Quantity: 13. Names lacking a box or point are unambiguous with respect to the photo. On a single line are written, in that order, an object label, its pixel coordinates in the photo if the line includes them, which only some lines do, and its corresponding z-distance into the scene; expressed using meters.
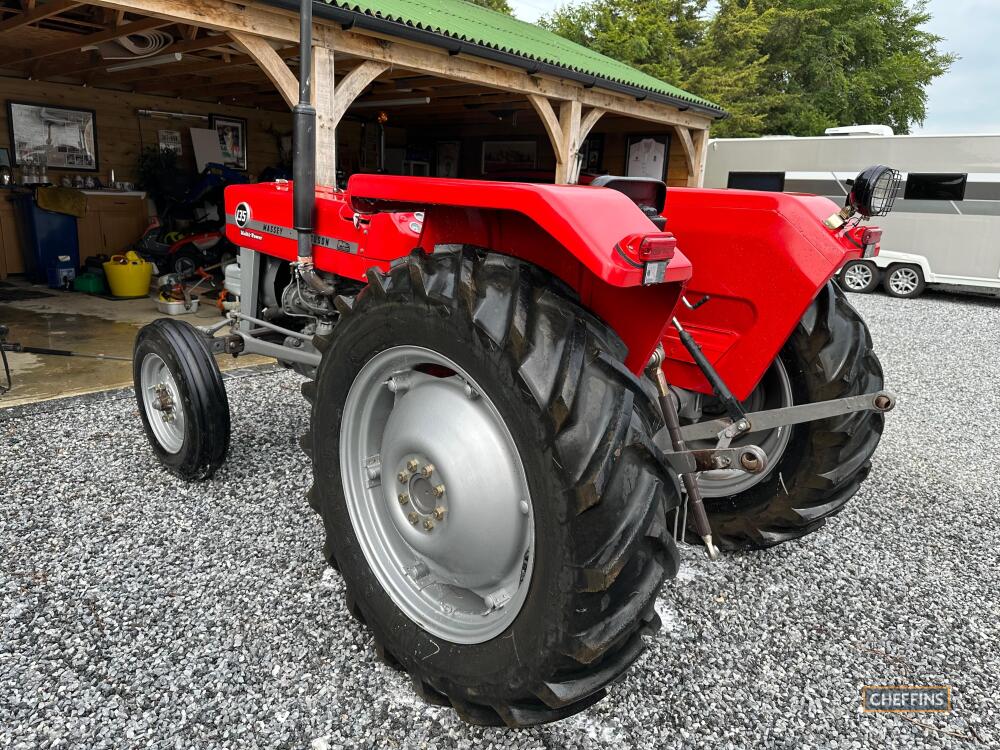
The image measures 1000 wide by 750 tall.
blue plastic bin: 8.09
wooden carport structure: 5.01
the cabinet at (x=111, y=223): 9.16
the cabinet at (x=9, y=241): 8.47
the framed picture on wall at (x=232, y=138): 10.60
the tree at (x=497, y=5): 28.62
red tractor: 1.26
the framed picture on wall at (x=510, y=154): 13.64
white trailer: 9.96
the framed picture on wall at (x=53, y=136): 8.48
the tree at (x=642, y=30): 20.72
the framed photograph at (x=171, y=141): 10.02
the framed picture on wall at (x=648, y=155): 12.51
